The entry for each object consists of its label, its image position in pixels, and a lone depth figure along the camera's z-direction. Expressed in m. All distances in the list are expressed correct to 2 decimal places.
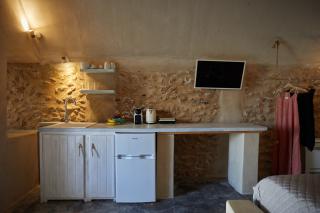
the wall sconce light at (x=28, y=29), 2.96
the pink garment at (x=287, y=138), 3.14
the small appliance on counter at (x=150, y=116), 3.37
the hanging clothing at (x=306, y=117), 3.18
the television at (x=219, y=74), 3.43
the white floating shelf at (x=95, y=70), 3.33
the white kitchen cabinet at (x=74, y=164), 2.79
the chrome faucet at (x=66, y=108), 3.48
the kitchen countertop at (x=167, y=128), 2.79
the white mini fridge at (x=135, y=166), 2.76
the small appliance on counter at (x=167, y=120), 3.38
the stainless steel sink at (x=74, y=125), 2.95
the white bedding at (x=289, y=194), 1.43
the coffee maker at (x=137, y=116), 3.34
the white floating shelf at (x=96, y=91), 3.36
